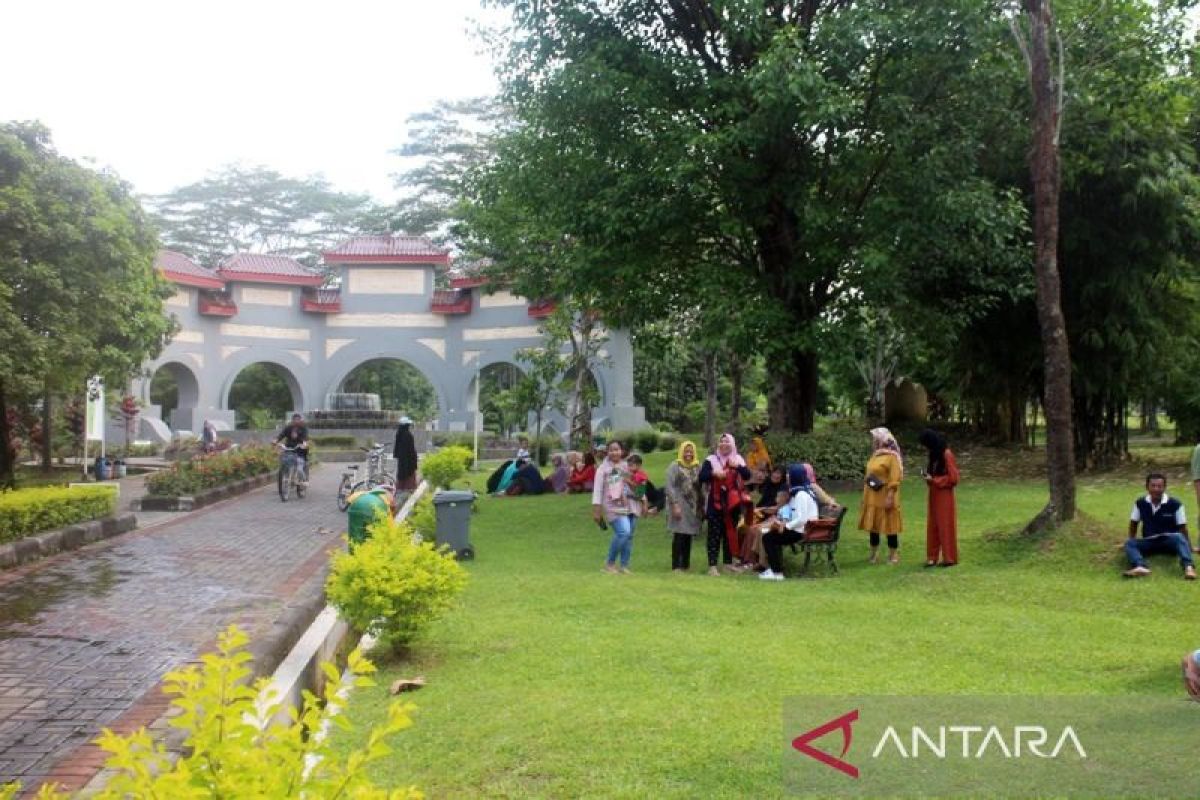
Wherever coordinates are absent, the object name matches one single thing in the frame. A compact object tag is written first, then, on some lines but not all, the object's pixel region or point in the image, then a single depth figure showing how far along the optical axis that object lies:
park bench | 9.98
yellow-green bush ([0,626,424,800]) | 2.10
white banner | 21.09
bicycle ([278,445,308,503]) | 17.78
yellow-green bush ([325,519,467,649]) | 6.41
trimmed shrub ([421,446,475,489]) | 17.47
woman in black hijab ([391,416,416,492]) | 16.77
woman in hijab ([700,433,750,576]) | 10.18
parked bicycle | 15.81
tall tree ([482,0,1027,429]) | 12.28
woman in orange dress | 9.91
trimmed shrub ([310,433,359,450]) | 33.12
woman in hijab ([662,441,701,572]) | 10.12
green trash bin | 8.70
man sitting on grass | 9.00
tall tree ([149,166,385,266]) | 46.53
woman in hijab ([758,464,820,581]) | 9.89
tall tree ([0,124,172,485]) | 14.96
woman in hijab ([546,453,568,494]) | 18.88
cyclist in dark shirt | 17.09
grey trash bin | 11.02
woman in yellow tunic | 10.30
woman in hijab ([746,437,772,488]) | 11.56
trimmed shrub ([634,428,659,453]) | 28.27
